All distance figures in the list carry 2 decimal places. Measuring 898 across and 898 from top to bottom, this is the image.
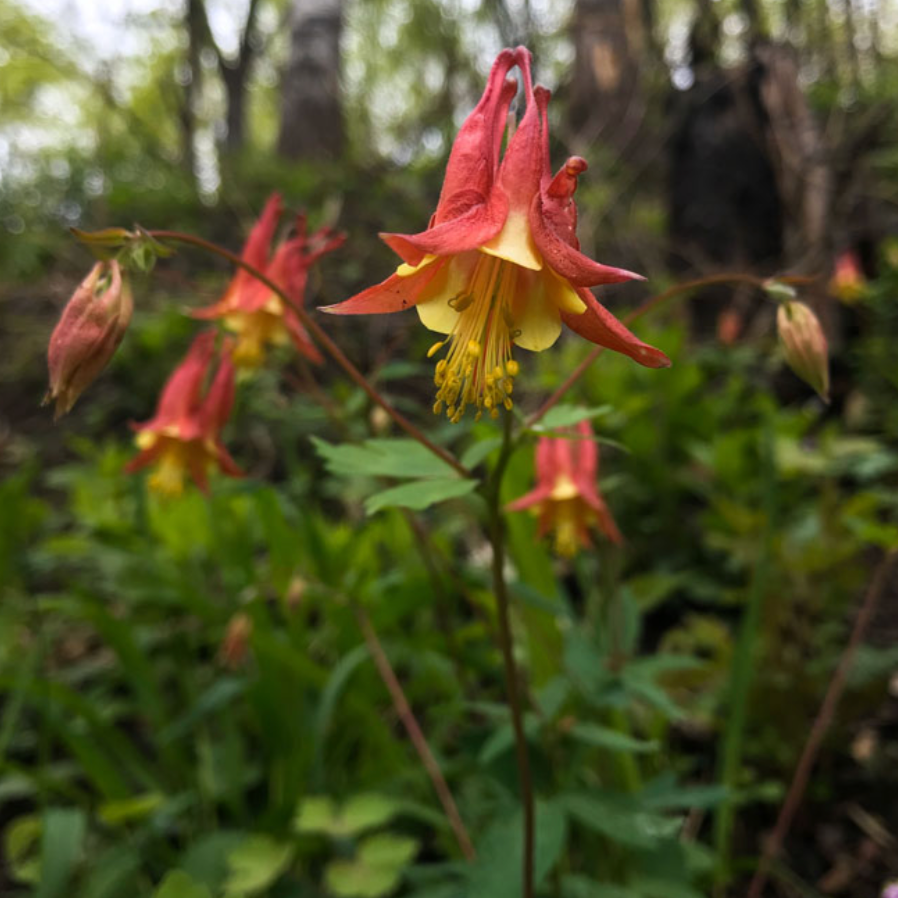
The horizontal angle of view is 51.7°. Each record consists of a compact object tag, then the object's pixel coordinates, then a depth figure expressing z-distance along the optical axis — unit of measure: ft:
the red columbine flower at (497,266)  0.32
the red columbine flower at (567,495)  0.54
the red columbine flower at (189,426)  0.59
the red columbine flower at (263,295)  0.55
